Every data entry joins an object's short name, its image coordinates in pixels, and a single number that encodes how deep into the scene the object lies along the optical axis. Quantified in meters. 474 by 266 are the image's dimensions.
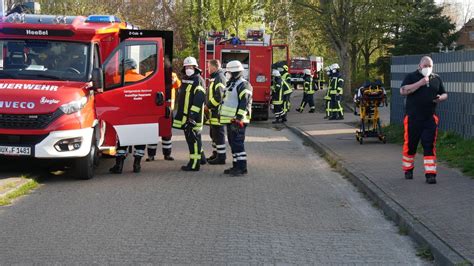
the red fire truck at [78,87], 10.32
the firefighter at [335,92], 23.91
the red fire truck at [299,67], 54.68
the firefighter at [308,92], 28.38
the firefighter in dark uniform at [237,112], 11.81
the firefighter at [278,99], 24.12
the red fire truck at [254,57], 24.95
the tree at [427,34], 43.56
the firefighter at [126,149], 11.92
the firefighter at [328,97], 24.19
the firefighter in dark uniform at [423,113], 10.07
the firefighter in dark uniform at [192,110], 12.30
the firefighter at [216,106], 12.82
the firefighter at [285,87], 24.67
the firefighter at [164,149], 13.61
